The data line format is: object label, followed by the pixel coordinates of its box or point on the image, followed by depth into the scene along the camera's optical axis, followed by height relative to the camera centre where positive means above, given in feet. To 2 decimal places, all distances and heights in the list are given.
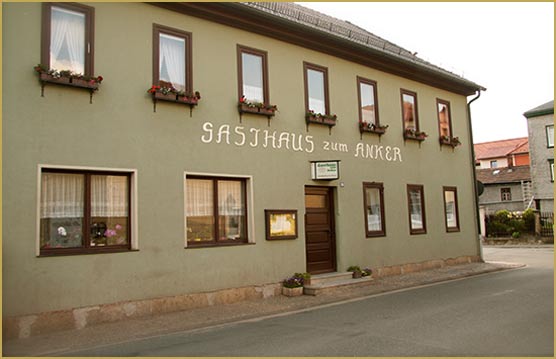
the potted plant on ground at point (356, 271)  43.55 -3.57
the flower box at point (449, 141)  57.98 +9.74
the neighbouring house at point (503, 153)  177.17 +25.40
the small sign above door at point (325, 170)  42.63 +4.99
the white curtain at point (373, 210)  47.91 +1.75
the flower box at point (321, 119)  42.98 +9.50
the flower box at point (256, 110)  38.14 +9.33
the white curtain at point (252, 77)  39.52 +12.17
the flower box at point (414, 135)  52.90 +9.62
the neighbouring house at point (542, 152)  129.18 +17.89
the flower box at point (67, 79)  29.14 +9.37
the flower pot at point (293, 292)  38.09 -4.48
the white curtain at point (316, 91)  44.39 +12.22
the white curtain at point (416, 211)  53.06 +1.67
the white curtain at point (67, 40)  30.55 +12.03
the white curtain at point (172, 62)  35.06 +12.01
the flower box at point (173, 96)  33.63 +9.35
